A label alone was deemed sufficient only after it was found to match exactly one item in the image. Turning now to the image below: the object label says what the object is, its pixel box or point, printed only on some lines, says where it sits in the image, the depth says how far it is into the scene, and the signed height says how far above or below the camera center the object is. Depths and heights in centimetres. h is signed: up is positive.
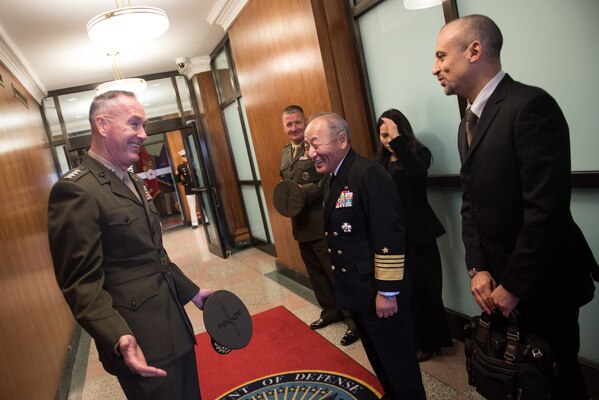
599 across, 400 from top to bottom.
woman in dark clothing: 241 -62
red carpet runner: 246 -145
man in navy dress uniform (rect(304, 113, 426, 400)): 172 -50
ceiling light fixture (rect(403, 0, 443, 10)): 238 +66
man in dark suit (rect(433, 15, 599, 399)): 125 -31
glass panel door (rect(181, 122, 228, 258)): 638 -46
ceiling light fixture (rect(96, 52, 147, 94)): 454 +104
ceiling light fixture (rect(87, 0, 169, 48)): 287 +108
